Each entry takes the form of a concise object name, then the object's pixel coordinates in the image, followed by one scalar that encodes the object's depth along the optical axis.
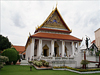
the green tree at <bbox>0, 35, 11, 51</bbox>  19.72
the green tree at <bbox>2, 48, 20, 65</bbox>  10.55
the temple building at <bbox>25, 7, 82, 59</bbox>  13.47
